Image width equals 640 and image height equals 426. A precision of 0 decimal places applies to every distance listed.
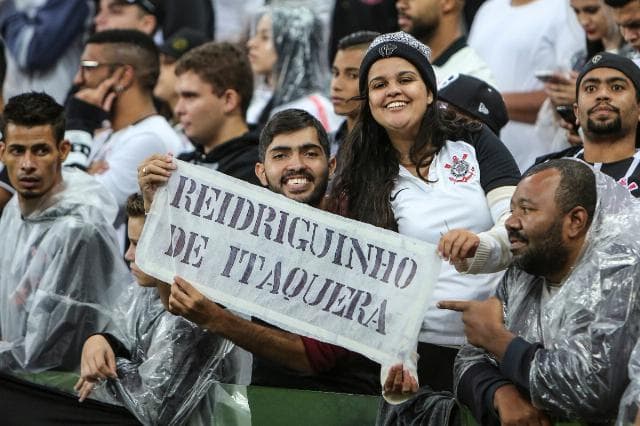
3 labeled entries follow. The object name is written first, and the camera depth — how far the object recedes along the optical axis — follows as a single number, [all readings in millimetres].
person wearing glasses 15477
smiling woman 10414
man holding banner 9727
